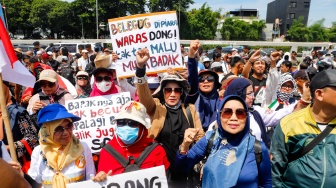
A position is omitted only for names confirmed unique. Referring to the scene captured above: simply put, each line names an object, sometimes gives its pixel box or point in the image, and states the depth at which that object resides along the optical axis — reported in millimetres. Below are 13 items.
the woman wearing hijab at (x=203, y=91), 3893
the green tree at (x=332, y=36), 67938
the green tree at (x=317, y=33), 63944
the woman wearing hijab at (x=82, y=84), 4844
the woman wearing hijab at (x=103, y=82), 4086
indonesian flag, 2961
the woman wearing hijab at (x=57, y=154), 2633
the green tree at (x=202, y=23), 53366
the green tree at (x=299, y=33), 60619
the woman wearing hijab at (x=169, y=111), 3047
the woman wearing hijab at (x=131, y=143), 2561
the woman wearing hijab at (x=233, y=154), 2277
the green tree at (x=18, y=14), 50719
